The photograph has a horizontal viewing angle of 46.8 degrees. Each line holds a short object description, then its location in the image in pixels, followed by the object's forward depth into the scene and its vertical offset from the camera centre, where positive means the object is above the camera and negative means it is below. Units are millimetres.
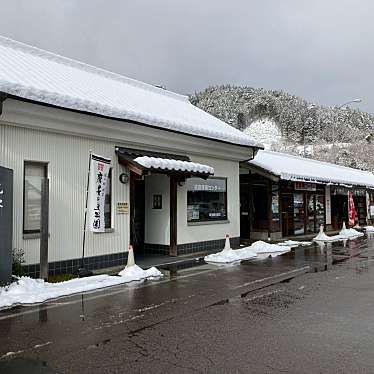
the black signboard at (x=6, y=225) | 7965 -182
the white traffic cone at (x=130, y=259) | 10469 -1095
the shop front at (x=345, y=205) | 26141 +525
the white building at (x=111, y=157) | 9539 +1500
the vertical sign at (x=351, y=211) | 24938 +93
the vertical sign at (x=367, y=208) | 30322 +352
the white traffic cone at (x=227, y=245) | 13828 -998
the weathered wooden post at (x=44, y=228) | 8966 -269
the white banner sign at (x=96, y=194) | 10398 +511
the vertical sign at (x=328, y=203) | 24969 +600
